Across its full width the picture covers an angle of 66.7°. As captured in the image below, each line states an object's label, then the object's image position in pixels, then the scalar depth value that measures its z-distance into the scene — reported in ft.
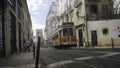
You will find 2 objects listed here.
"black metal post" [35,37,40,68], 6.71
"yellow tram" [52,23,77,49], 46.97
